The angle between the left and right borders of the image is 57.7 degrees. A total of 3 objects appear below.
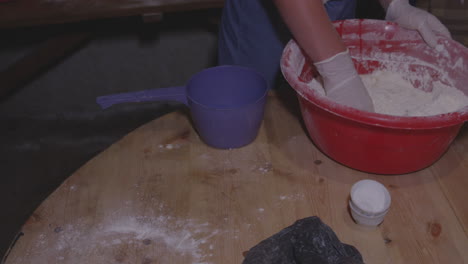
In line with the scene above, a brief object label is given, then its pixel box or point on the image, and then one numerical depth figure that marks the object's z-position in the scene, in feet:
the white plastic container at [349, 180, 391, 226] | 2.74
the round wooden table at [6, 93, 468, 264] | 2.75
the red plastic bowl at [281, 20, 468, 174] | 2.73
